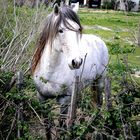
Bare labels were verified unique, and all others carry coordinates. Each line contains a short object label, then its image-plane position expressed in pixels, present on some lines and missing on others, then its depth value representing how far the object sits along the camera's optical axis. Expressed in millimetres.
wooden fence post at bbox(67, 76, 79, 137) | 2501
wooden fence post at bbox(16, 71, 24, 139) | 2644
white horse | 3235
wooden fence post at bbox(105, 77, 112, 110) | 2456
